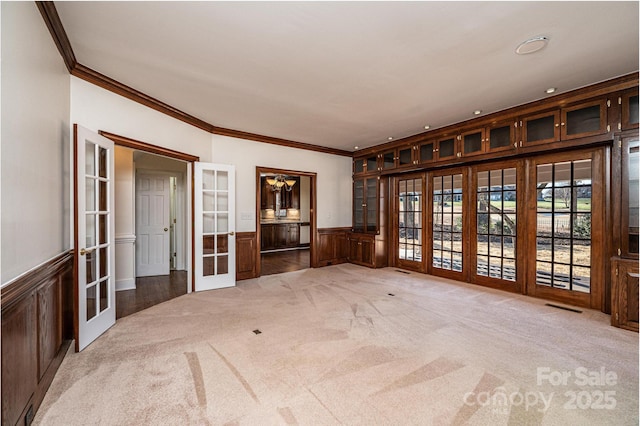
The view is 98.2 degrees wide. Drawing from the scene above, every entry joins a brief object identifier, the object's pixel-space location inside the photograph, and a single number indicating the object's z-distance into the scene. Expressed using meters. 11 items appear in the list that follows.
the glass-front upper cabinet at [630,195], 3.12
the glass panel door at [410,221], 5.74
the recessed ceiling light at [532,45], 2.40
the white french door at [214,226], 4.53
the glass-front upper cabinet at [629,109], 3.13
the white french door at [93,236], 2.62
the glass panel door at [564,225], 3.67
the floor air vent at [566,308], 3.54
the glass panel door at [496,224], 4.37
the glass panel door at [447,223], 5.08
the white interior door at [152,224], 5.53
